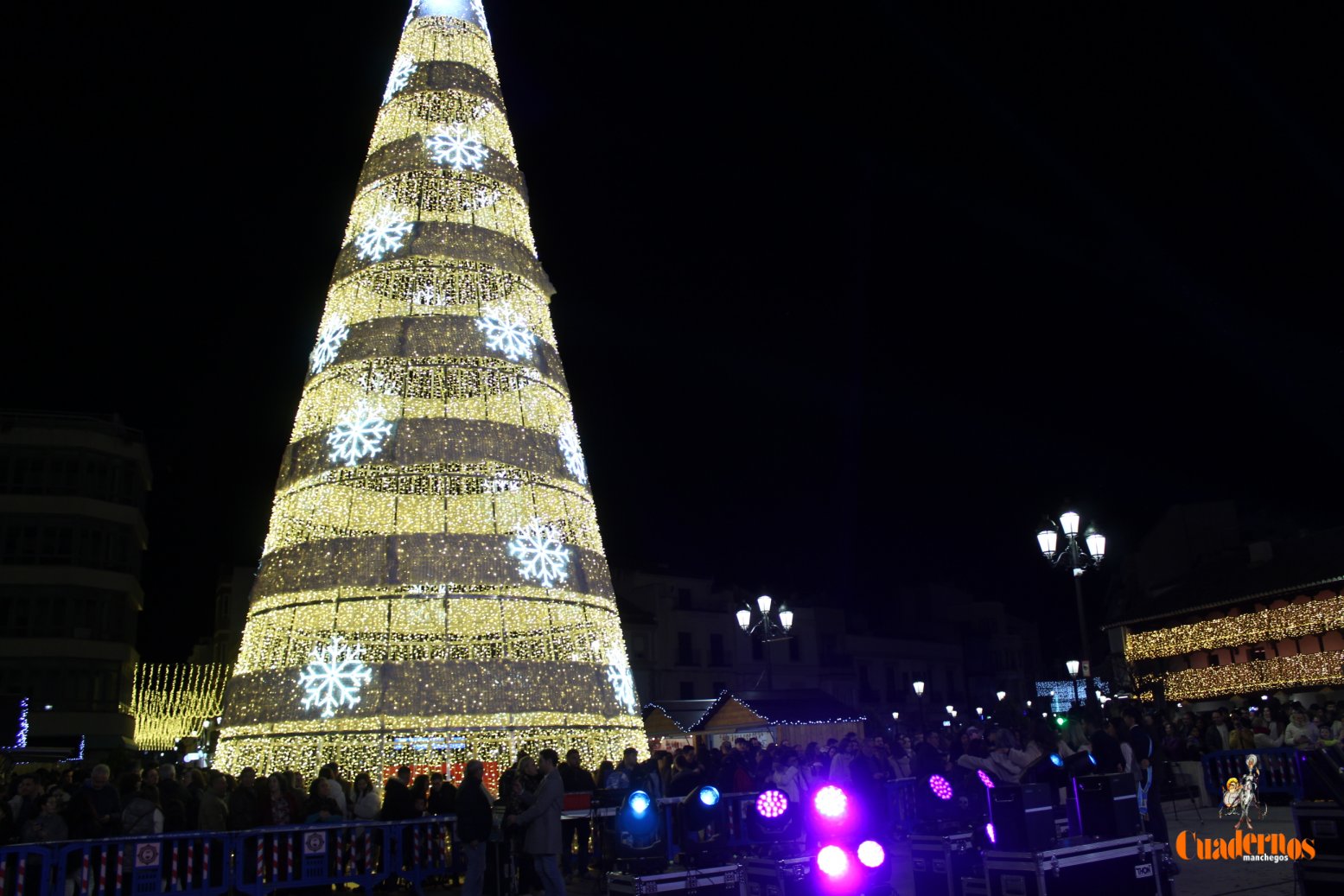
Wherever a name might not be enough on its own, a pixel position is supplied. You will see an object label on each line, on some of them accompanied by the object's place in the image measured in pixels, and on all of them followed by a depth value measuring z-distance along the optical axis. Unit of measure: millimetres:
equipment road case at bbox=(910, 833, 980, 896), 8594
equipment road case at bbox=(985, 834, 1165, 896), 7605
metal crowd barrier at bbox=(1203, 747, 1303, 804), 16203
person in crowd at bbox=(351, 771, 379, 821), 11523
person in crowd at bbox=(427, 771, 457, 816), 11898
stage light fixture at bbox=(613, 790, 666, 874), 7930
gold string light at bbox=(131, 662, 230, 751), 44344
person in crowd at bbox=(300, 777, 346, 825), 11070
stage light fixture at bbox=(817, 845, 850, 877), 7609
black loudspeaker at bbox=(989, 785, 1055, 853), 7750
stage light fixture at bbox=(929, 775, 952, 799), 9578
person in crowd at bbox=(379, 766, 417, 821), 11312
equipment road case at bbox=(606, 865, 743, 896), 7625
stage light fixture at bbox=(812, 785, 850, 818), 7797
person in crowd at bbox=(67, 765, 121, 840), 9867
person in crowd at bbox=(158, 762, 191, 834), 11086
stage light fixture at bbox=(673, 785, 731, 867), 8109
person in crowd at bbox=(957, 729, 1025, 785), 11262
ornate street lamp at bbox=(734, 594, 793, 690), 22806
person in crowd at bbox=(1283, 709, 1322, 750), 16294
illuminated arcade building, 39188
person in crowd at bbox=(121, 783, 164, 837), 10273
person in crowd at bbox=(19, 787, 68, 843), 9594
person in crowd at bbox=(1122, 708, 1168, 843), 11008
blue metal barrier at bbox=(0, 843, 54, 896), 8570
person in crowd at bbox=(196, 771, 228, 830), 10922
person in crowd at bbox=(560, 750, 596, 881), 12617
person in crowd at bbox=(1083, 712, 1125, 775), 11578
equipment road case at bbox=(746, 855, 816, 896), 7797
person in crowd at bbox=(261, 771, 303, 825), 11125
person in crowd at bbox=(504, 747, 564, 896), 9336
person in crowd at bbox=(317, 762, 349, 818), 11227
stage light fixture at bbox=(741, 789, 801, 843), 8656
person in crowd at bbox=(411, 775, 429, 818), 12211
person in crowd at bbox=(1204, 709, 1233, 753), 20531
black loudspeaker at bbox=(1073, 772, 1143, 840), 8258
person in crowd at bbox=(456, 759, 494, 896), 9711
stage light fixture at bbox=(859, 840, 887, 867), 7633
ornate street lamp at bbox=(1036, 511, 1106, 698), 16688
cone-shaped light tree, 13016
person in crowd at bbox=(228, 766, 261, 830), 10844
